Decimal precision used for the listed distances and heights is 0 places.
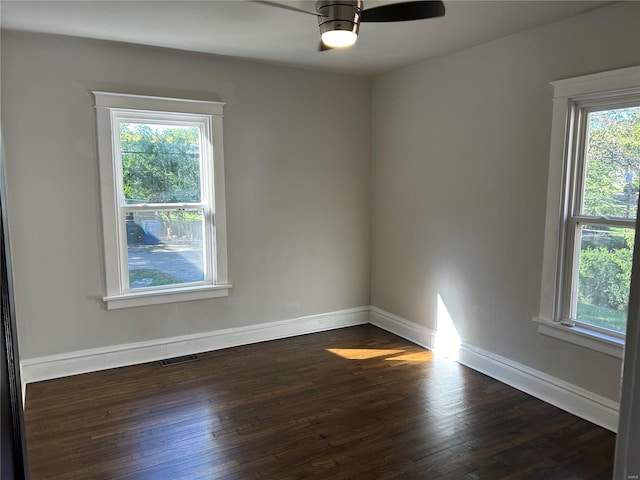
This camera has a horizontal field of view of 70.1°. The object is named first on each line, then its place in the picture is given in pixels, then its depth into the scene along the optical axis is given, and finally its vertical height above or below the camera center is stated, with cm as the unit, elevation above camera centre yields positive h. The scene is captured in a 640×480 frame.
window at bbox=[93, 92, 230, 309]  358 -9
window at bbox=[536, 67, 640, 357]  270 -12
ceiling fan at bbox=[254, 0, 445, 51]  220 +85
